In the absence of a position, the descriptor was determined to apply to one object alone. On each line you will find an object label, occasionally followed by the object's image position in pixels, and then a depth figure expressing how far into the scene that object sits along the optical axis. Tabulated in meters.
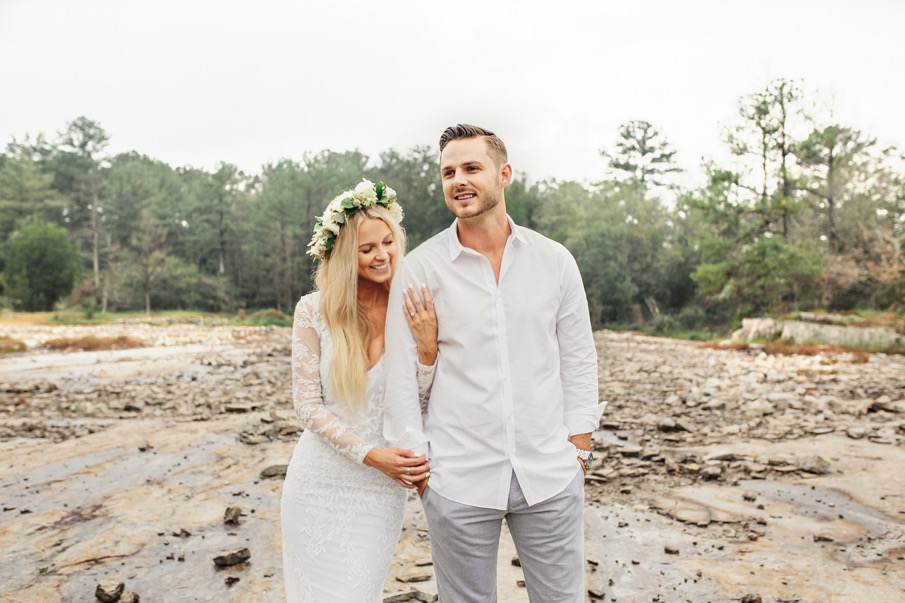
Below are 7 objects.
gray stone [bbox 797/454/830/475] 6.62
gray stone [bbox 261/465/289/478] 6.83
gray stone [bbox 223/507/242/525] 5.50
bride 2.59
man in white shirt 2.34
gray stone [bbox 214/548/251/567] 4.58
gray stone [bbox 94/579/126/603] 4.04
